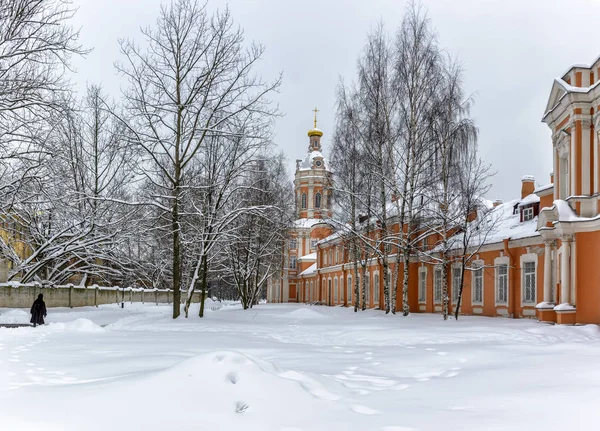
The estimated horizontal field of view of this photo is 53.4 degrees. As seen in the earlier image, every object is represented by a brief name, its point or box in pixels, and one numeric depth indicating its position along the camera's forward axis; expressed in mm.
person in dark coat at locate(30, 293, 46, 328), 20406
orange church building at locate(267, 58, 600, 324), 18562
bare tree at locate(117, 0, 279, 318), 20844
